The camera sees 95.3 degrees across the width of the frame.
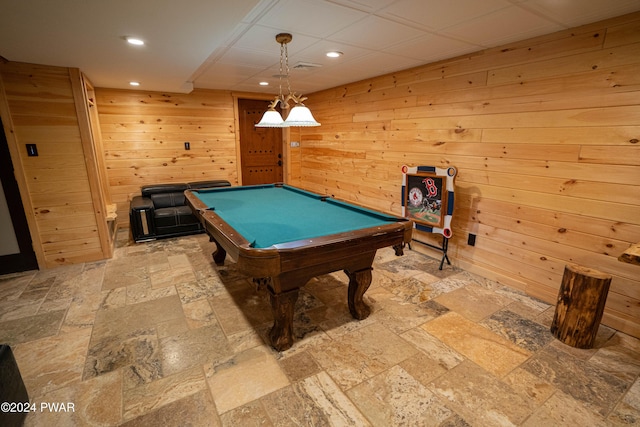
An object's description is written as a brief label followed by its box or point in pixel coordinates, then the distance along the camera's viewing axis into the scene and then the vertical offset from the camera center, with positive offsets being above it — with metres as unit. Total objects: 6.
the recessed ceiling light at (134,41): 2.37 +0.84
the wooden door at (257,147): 6.00 -0.04
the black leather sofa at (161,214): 4.21 -1.01
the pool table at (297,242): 1.75 -0.61
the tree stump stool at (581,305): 2.06 -1.10
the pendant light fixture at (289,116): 2.53 +0.27
